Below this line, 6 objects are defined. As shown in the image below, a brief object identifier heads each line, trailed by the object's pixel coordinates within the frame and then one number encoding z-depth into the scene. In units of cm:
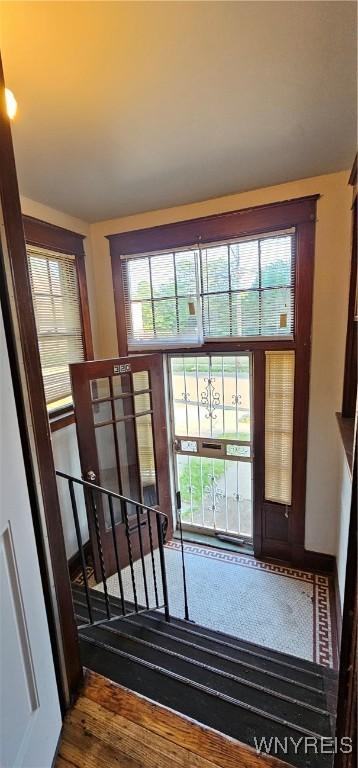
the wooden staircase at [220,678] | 126
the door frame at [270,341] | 247
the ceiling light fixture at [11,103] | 112
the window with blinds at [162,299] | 288
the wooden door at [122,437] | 255
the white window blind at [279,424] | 272
